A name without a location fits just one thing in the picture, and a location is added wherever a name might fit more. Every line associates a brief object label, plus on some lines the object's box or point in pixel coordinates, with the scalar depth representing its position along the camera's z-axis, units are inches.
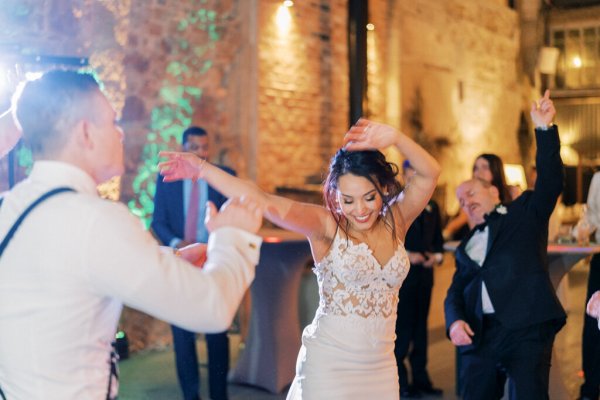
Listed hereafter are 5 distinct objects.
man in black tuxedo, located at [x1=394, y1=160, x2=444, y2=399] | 219.8
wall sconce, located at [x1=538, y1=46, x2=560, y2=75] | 574.6
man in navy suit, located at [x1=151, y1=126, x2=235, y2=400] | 201.3
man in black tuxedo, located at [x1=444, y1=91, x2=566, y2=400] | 147.7
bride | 121.0
